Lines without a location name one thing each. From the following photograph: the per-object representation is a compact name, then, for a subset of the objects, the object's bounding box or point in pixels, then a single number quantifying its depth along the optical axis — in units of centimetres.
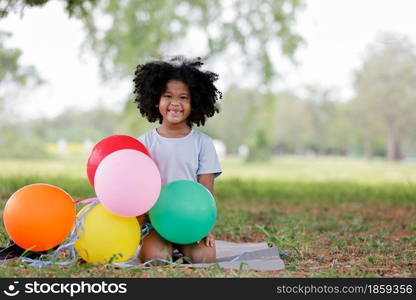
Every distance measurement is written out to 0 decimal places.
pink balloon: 317
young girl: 372
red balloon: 350
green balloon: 331
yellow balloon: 328
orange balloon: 332
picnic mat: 340
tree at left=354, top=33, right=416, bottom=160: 3434
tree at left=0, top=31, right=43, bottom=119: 2411
